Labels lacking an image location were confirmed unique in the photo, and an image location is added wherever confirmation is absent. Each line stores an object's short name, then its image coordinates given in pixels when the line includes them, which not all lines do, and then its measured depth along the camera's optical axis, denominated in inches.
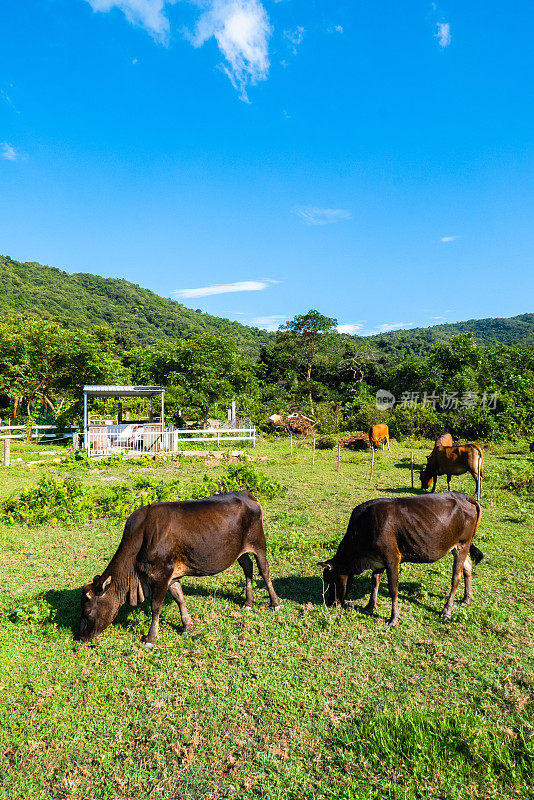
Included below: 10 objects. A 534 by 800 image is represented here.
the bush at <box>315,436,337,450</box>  929.5
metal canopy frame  819.4
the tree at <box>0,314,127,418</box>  957.8
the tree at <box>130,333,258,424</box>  965.8
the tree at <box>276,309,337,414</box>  1588.3
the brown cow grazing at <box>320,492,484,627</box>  213.9
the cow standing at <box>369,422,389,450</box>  892.6
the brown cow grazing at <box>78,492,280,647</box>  195.9
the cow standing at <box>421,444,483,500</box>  492.9
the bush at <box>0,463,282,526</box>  389.7
